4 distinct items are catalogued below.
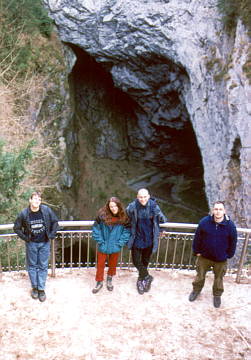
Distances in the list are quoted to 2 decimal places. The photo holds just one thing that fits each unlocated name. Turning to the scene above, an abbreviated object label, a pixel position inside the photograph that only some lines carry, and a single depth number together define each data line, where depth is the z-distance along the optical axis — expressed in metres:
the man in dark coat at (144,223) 5.17
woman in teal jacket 5.13
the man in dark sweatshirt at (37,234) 4.96
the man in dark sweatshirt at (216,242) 4.84
